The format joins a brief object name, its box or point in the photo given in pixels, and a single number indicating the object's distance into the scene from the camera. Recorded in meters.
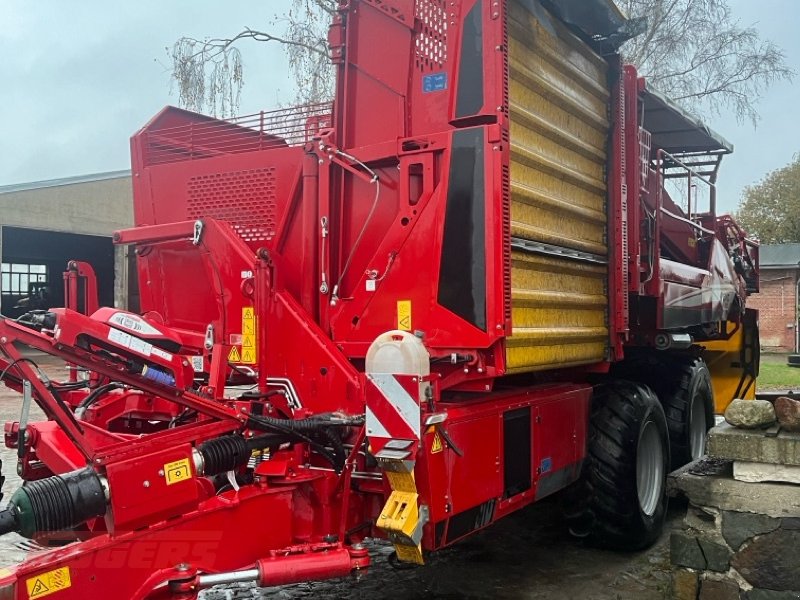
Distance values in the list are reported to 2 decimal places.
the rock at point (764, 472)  2.97
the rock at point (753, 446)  2.96
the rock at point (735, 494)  2.95
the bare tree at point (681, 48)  16.95
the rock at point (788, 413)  3.02
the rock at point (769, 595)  2.96
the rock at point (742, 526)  3.01
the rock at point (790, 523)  2.94
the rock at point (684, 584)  3.14
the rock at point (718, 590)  3.06
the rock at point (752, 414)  3.13
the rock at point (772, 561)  2.95
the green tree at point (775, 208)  37.50
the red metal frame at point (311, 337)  2.88
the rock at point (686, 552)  3.13
